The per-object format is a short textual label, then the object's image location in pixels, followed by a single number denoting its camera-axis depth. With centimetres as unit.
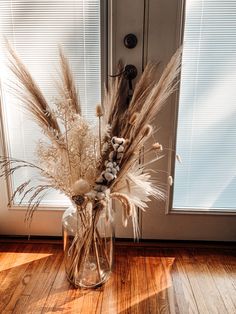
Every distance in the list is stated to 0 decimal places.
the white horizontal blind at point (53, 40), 158
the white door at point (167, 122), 156
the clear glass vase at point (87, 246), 151
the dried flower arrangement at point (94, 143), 135
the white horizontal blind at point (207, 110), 157
